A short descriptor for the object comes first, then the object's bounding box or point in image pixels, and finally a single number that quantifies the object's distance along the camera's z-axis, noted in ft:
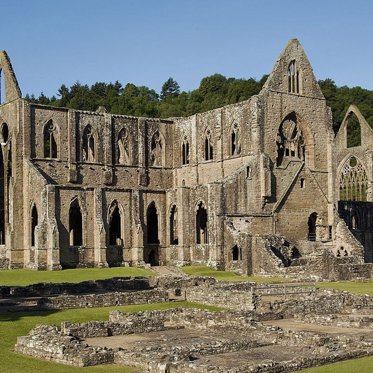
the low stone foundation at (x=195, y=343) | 64.64
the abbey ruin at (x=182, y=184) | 183.83
